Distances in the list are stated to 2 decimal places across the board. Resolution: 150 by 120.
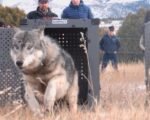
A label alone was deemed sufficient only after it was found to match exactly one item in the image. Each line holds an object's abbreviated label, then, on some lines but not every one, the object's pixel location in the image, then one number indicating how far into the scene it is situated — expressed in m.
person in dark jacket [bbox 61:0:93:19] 11.14
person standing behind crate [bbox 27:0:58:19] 10.75
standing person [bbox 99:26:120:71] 19.94
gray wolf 8.24
